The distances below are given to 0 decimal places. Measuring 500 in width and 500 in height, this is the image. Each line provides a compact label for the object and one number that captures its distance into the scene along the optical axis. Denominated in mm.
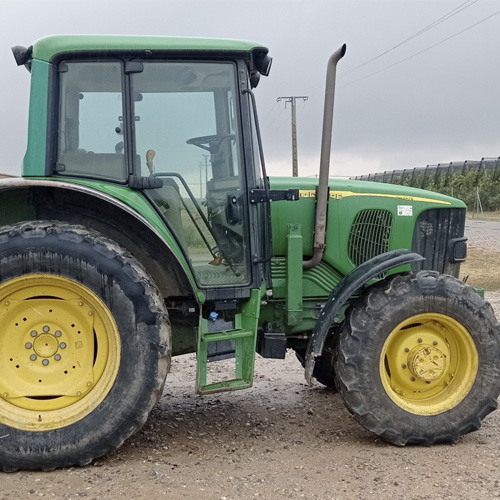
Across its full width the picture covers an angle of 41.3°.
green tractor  3709
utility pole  32463
